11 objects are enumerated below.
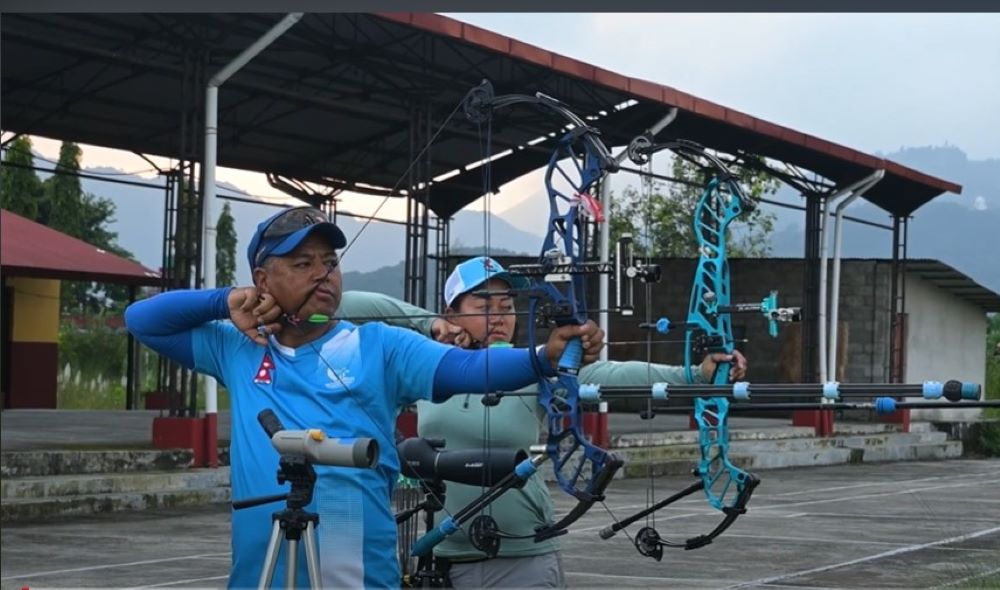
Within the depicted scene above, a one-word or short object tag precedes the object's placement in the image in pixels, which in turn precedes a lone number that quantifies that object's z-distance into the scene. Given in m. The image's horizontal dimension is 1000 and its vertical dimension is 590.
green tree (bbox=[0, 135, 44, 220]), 27.07
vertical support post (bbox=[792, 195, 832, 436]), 19.14
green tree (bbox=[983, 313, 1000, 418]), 25.97
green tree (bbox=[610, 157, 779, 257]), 21.80
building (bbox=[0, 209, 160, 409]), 19.92
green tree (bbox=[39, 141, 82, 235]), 31.61
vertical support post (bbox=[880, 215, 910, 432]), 18.98
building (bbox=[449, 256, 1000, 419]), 25.00
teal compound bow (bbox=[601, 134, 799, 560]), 4.84
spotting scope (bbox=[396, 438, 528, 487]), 3.98
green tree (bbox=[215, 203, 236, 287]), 32.03
